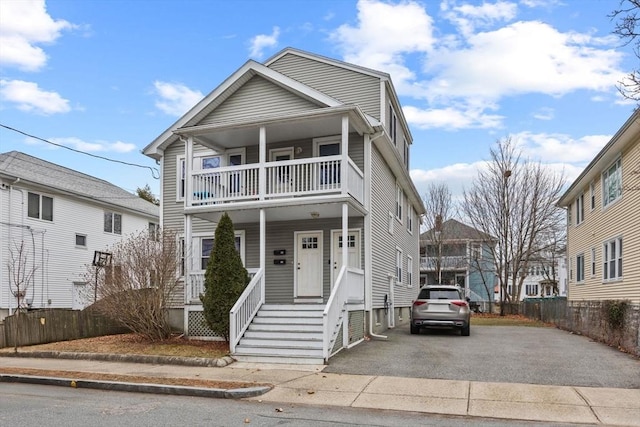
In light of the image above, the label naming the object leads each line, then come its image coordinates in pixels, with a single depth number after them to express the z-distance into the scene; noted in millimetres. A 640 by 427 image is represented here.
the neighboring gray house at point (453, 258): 42812
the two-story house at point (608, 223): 15359
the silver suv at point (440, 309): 16078
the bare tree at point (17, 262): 22459
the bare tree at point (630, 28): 8844
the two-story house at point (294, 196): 13227
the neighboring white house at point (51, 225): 22656
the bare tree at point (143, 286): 14117
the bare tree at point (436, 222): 43562
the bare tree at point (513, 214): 34531
